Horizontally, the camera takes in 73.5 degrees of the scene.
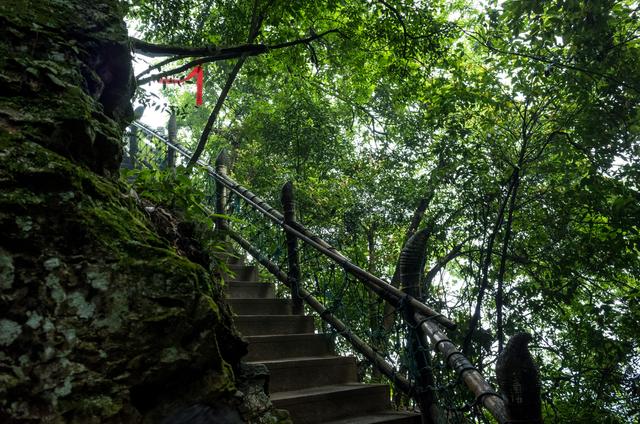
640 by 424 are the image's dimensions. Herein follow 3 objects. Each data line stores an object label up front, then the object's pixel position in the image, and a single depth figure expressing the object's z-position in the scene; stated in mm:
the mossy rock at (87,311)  1240
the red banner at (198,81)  4777
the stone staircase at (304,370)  3084
